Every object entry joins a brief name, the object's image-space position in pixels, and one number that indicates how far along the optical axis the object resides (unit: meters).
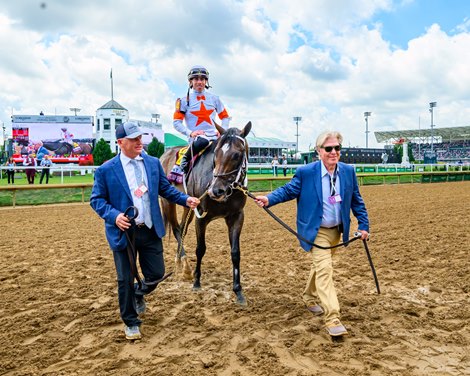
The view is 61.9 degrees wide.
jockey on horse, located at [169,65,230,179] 5.39
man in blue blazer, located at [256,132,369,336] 3.54
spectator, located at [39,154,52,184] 21.96
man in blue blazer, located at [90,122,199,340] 3.36
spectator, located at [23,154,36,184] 17.77
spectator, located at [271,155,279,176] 24.59
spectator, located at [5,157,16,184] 19.16
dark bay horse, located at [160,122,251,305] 3.98
